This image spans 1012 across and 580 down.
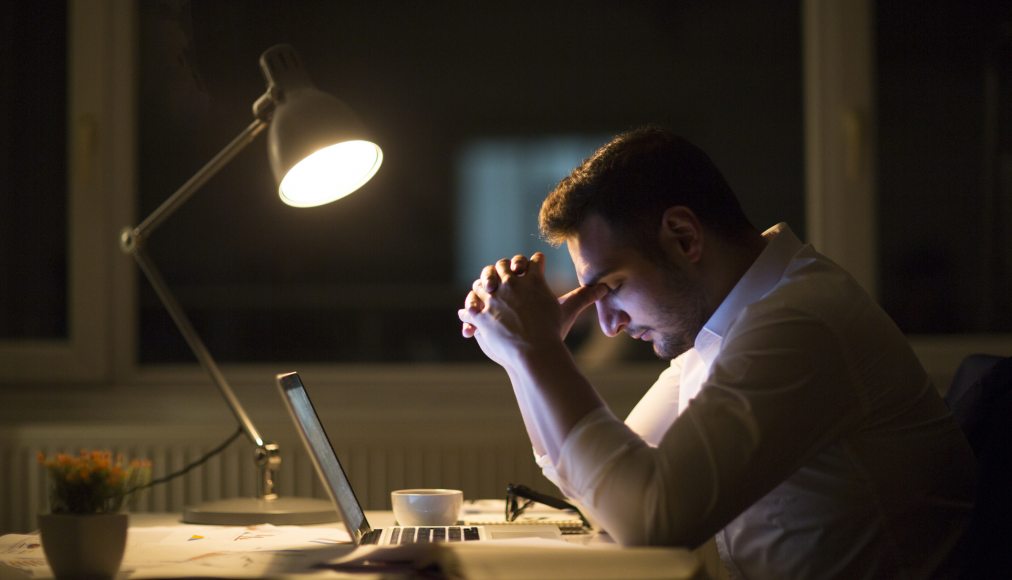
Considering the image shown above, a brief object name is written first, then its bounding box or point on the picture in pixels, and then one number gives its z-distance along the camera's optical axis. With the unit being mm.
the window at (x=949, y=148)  2855
